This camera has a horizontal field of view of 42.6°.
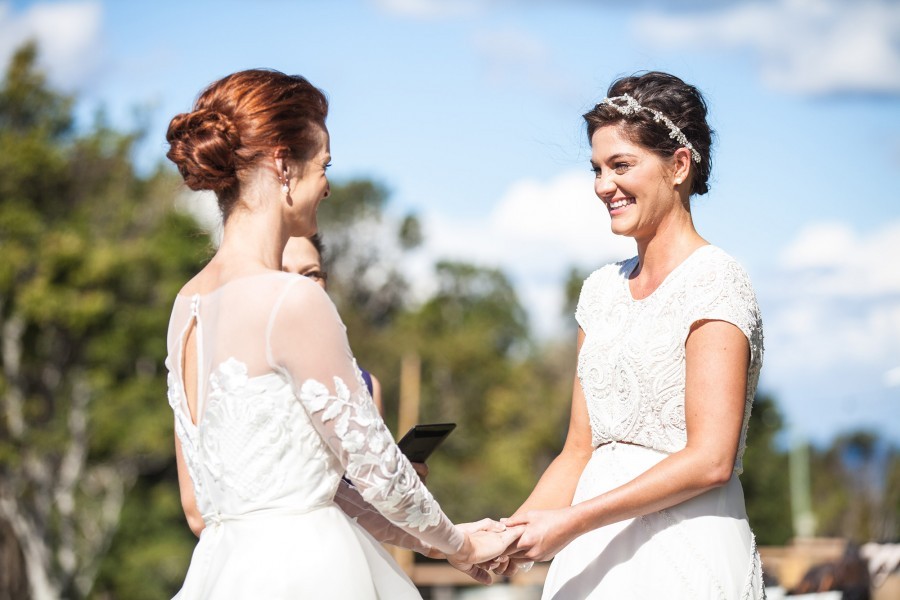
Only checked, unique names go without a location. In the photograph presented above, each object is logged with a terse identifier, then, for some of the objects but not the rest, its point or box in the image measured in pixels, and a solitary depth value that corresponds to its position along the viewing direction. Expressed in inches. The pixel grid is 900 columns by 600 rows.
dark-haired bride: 137.0
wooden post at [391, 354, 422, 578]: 1617.9
